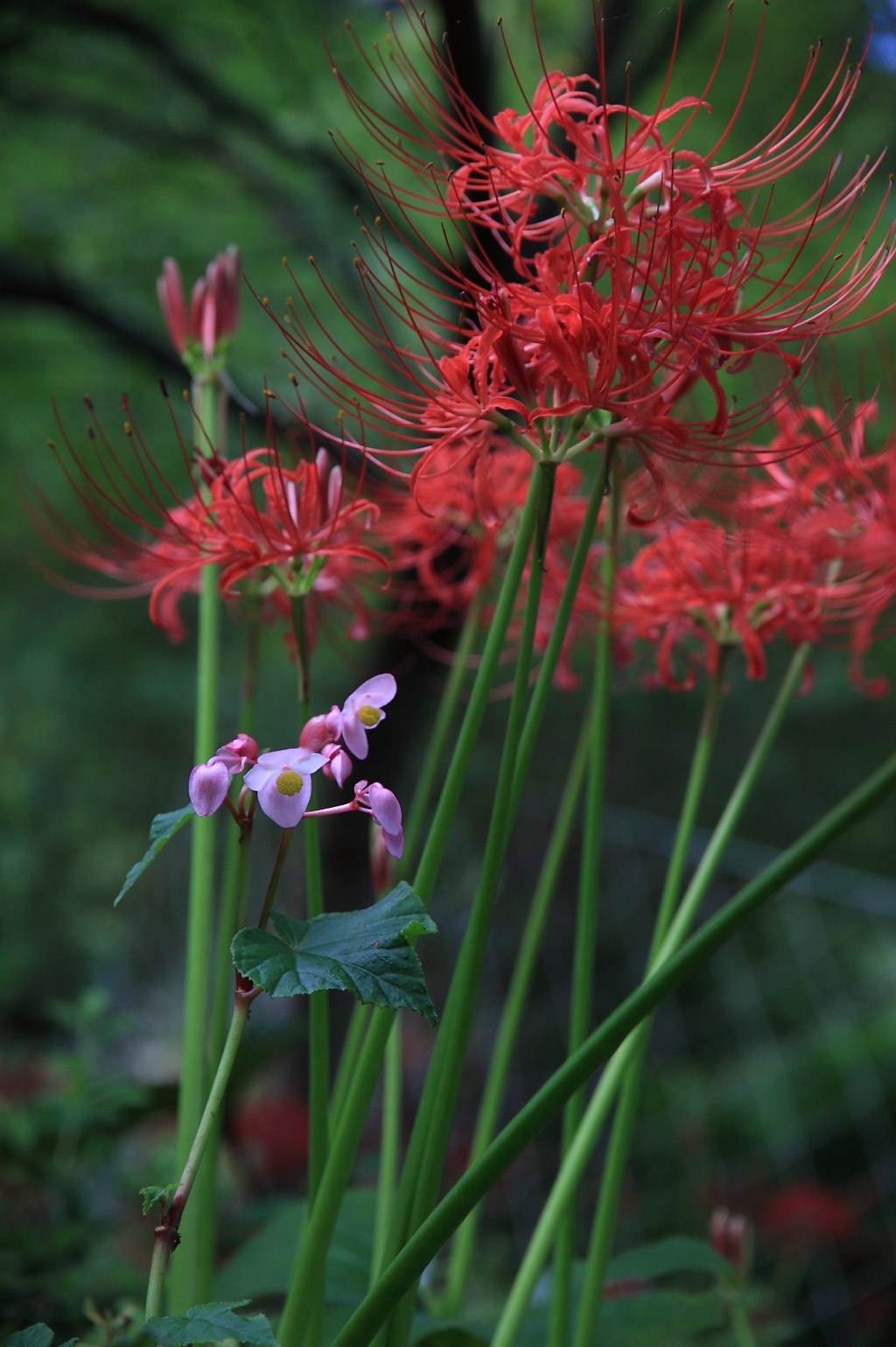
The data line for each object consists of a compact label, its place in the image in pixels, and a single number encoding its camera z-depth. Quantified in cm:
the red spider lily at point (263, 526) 140
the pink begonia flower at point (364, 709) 132
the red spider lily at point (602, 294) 132
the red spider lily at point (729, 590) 148
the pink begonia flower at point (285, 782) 128
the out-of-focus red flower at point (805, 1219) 298
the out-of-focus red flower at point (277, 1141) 323
